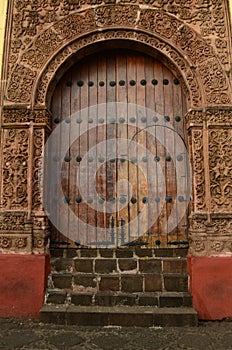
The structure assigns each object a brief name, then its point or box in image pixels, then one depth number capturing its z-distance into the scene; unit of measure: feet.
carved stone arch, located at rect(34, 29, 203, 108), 13.99
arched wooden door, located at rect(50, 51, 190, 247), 14.16
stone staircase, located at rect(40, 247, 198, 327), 11.44
